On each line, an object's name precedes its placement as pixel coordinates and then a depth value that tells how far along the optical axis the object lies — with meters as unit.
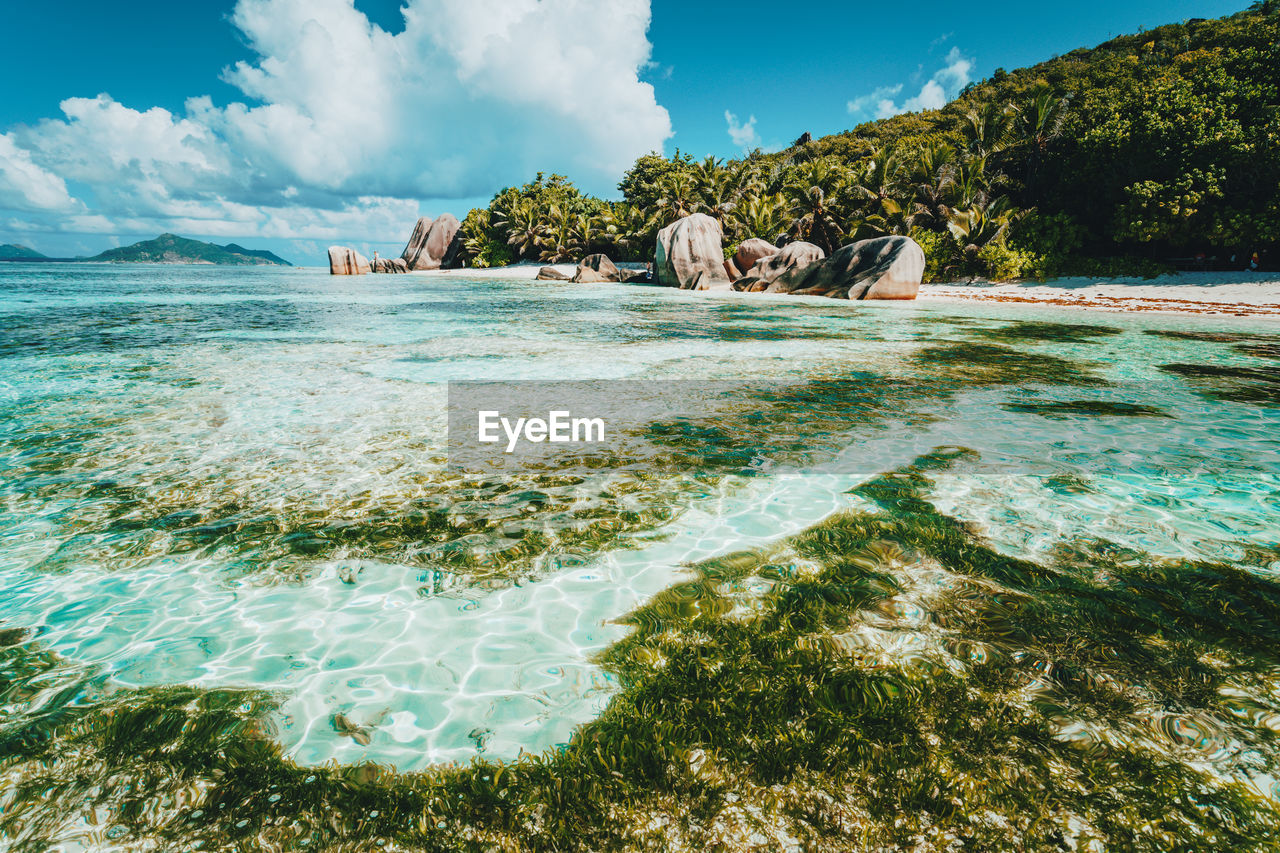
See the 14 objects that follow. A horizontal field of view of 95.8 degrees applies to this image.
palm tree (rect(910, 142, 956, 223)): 30.20
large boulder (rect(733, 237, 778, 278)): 35.56
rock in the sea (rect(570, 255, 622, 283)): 44.25
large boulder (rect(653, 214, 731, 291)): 35.19
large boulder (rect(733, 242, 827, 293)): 30.16
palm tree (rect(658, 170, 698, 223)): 43.41
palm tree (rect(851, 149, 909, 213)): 31.75
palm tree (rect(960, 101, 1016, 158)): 30.25
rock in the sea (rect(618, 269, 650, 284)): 43.20
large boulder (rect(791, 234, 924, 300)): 25.27
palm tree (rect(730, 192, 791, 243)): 39.94
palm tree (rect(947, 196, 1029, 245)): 28.97
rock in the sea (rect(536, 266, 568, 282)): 47.50
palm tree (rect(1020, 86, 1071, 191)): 29.09
